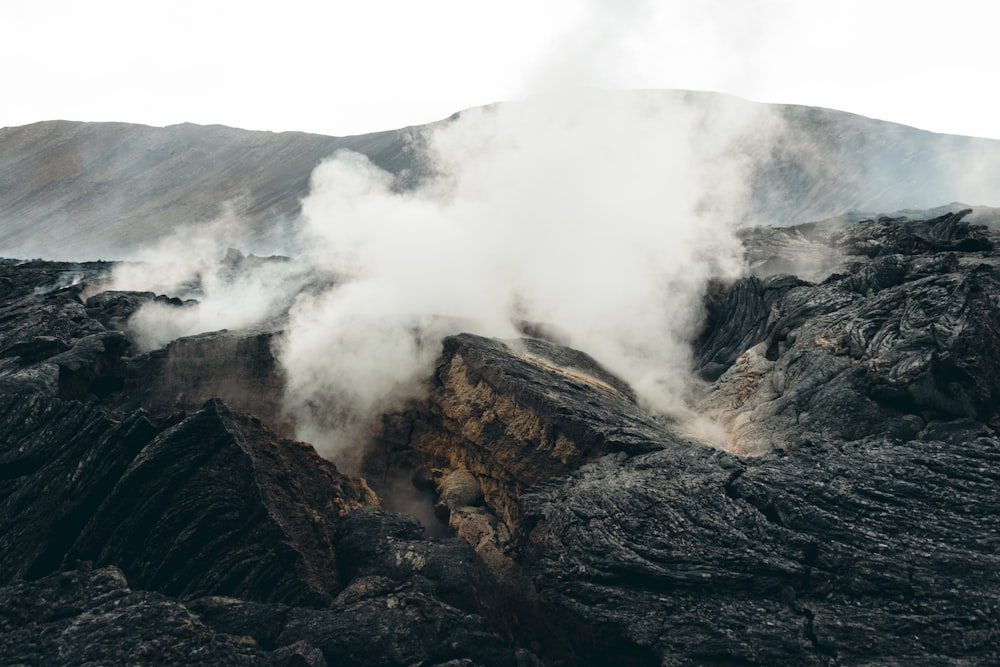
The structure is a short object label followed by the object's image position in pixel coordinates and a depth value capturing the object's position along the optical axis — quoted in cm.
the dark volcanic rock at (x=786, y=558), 662
